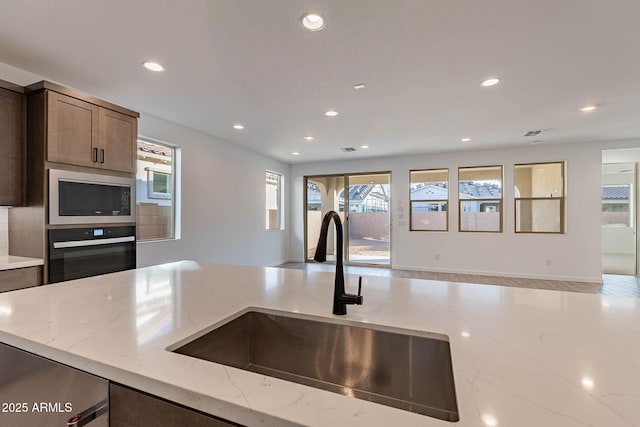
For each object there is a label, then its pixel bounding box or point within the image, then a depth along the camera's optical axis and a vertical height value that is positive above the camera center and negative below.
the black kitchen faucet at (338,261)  0.98 -0.17
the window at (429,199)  6.20 +0.30
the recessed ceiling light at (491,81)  2.79 +1.28
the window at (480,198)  5.85 +0.31
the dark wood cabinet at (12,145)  2.17 +0.50
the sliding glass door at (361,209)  6.70 +0.09
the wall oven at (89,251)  2.27 -0.33
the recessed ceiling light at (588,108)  3.51 +1.29
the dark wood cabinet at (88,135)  2.27 +0.66
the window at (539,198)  5.53 +0.30
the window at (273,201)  6.68 +0.29
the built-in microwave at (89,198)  2.28 +0.12
